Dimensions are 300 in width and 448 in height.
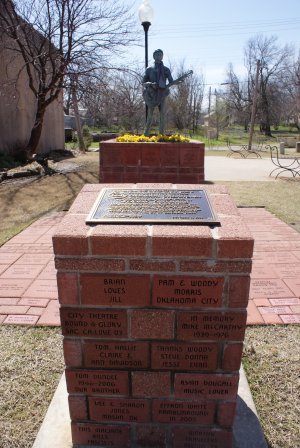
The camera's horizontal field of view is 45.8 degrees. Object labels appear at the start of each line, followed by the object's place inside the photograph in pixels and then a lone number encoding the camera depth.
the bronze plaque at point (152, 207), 1.53
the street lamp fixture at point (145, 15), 7.68
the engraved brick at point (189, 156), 6.42
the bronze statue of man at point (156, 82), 7.12
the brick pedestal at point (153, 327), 1.38
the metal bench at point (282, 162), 10.54
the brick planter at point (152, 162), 6.39
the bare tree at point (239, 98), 48.10
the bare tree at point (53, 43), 10.81
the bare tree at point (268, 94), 44.03
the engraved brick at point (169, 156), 6.40
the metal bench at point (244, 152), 16.84
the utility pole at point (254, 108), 19.15
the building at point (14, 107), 12.09
